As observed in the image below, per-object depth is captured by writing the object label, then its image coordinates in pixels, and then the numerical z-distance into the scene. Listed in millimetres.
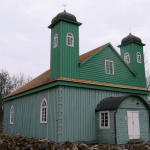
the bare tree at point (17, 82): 50872
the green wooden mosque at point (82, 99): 13514
